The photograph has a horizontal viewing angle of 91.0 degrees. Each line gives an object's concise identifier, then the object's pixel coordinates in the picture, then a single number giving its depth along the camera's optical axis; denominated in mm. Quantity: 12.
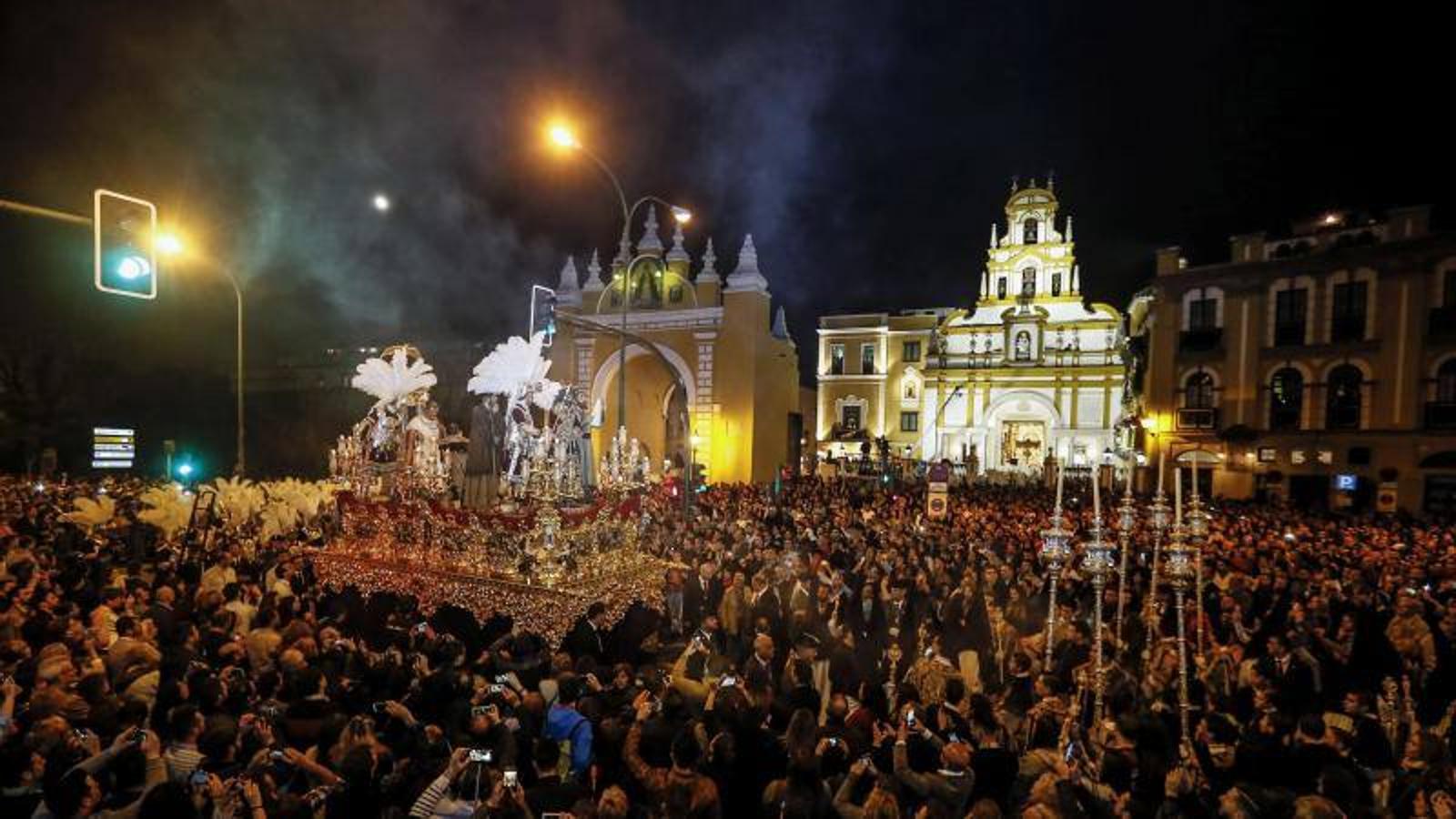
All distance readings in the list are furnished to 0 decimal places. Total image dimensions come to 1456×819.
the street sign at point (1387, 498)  23905
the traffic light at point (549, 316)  14894
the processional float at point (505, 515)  9570
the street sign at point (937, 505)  15523
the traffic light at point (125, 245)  6750
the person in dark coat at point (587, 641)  7023
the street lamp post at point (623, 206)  13539
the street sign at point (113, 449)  30984
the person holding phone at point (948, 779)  4254
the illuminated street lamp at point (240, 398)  18078
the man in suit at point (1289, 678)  5629
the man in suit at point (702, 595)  9430
